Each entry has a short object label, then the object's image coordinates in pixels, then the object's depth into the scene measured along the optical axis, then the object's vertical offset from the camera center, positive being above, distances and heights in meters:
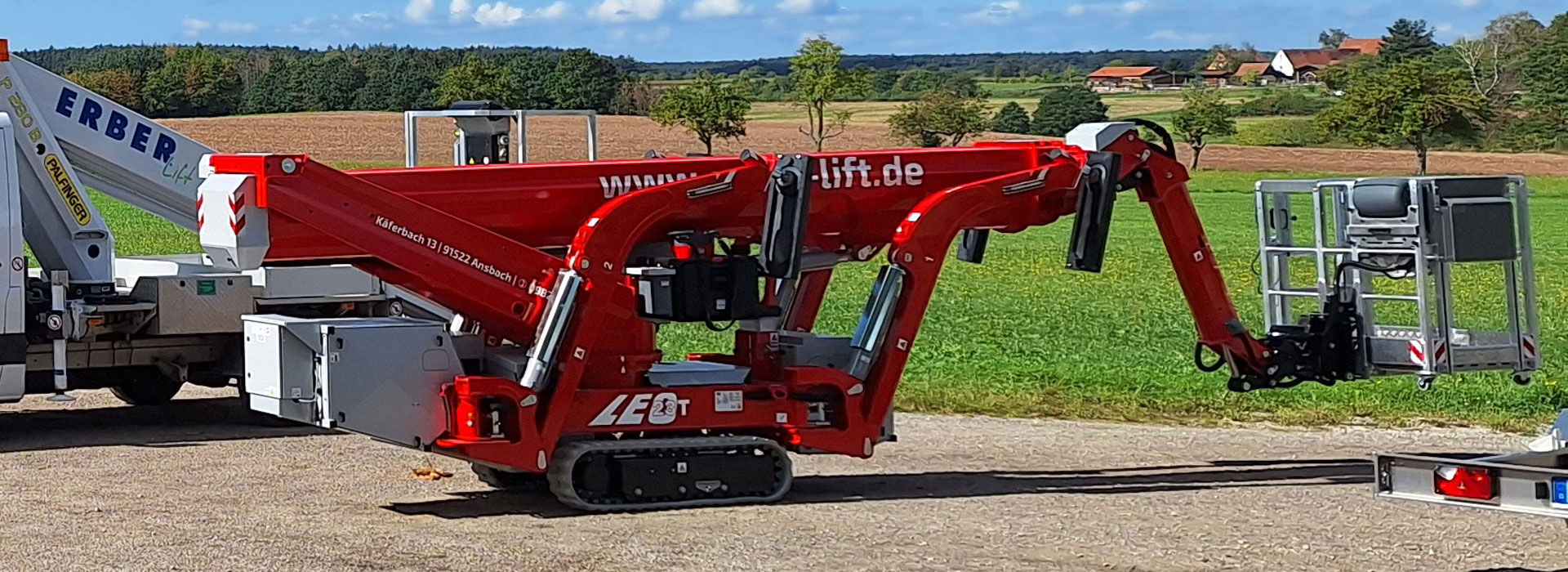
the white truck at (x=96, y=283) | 14.14 +0.66
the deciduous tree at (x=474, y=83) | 82.69 +11.15
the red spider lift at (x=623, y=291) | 11.16 +0.39
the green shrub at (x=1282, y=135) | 100.19 +9.99
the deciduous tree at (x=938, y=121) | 99.44 +10.88
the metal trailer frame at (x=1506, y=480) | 7.42 -0.52
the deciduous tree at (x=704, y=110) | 97.25 +11.45
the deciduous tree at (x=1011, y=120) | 102.12 +11.14
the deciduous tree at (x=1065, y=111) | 102.81 +11.81
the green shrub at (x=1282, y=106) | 121.56 +13.48
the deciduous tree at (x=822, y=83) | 102.56 +13.29
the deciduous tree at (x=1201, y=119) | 92.50 +10.58
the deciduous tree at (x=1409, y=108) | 90.12 +9.89
